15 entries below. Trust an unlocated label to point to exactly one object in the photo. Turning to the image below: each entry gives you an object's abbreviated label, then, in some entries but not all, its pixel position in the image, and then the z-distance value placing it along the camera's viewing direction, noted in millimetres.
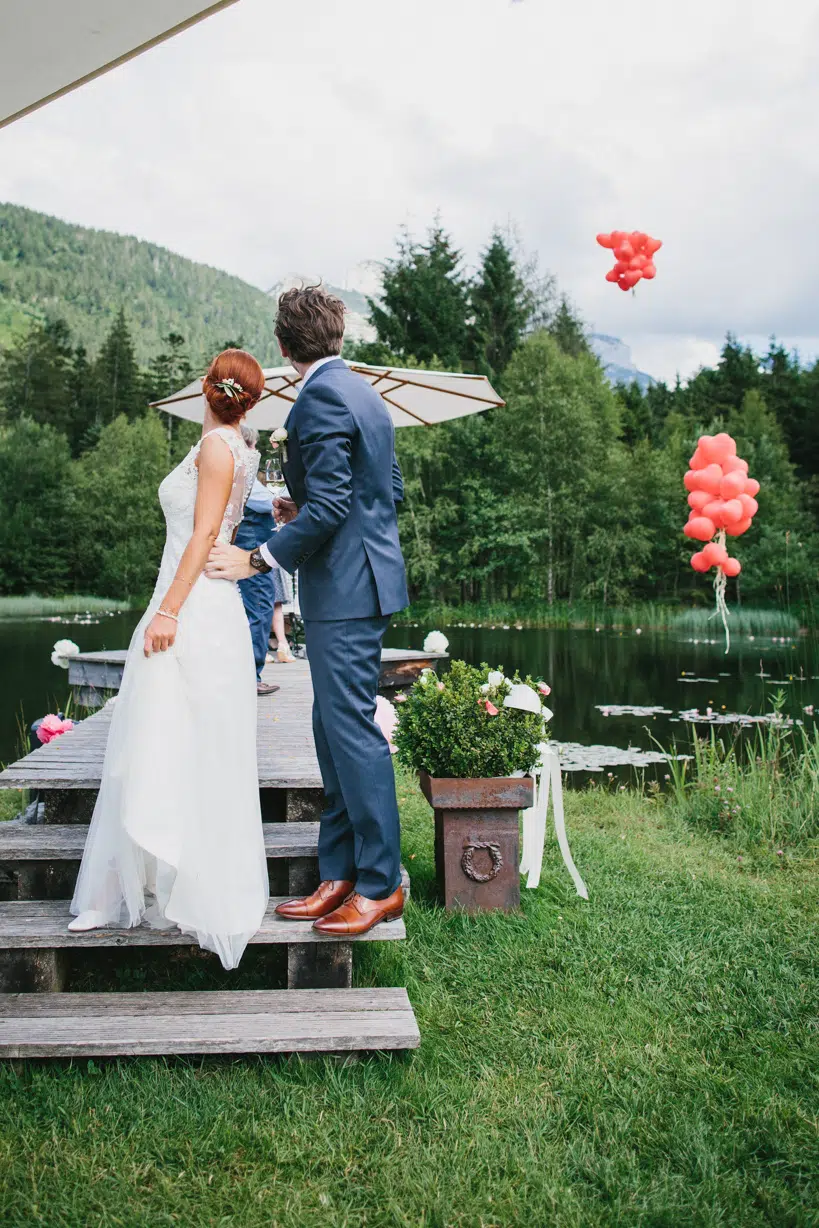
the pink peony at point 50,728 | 5567
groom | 2598
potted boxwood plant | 3520
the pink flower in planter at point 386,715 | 4262
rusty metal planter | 3518
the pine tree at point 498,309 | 33469
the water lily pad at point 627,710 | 10383
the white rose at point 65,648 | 8312
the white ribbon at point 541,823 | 3699
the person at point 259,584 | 5884
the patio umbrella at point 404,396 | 8156
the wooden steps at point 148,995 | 2340
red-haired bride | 2609
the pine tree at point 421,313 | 32844
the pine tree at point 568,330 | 33781
